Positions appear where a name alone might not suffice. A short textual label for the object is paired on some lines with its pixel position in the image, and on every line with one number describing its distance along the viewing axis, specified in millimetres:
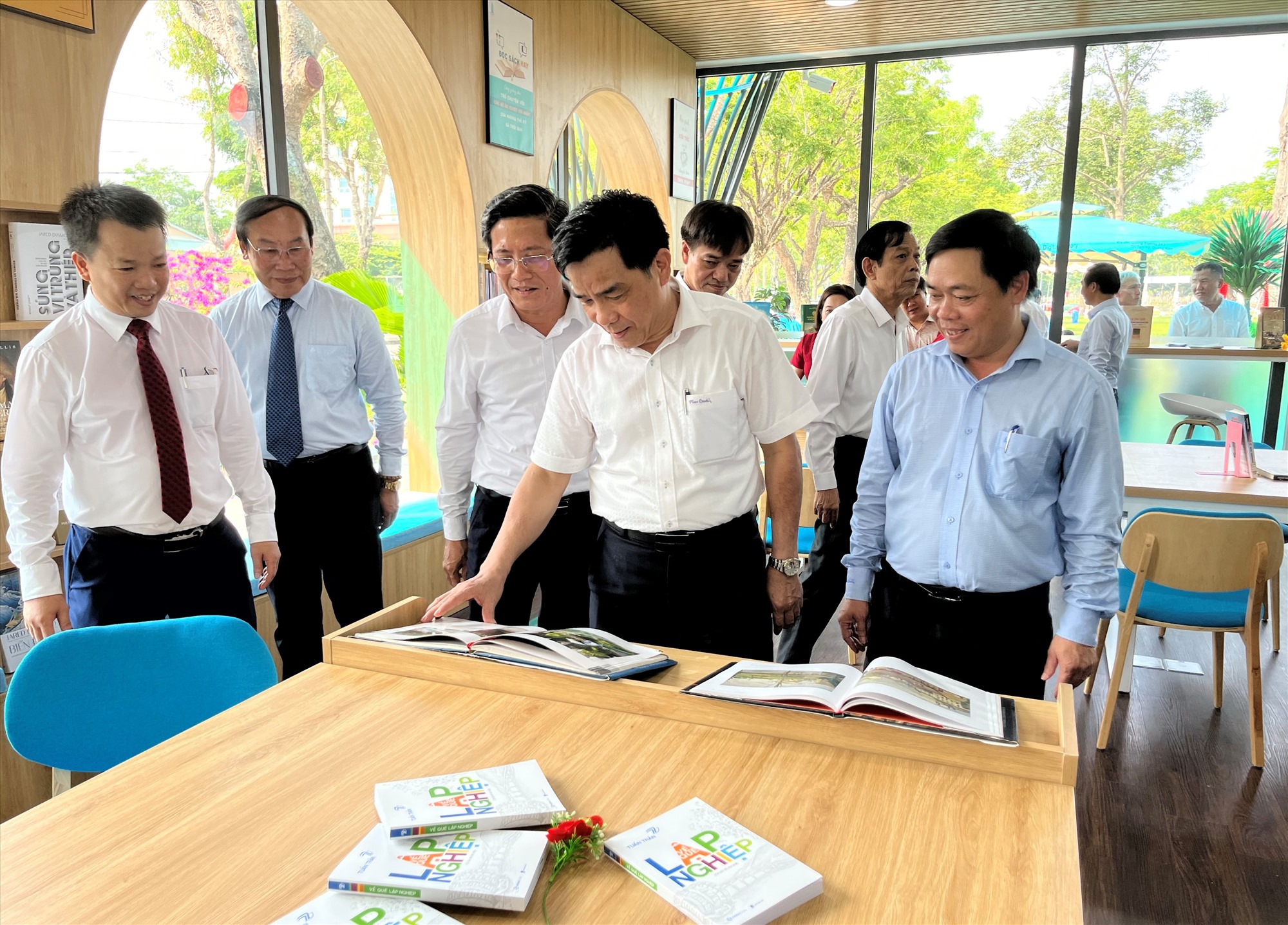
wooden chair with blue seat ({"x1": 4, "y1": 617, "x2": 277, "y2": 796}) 1666
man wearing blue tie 3002
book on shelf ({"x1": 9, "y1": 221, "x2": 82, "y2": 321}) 2504
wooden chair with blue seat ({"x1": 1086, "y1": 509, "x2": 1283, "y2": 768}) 2945
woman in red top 5633
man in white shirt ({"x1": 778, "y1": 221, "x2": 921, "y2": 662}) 3273
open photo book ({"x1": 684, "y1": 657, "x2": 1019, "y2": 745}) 1379
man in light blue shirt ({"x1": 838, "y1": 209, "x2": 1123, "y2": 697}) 1871
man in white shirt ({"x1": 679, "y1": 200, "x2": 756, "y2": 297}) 3084
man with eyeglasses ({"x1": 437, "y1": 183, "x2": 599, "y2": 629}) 2695
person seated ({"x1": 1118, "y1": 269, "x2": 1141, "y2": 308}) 7168
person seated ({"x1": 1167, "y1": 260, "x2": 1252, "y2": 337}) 6902
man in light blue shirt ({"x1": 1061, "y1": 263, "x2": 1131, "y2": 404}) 6555
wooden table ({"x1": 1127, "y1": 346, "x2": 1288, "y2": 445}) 6668
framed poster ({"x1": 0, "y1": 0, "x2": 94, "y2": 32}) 2494
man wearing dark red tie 2146
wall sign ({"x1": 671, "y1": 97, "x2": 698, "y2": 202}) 7539
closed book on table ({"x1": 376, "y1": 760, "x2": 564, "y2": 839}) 1171
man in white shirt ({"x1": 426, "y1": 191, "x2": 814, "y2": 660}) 2088
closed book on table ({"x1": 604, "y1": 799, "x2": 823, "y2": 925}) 1032
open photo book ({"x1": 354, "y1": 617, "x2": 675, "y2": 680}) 1631
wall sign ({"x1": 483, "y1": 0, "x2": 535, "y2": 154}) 4836
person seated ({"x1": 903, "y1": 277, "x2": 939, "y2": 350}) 3814
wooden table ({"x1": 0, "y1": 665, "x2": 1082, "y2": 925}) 1081
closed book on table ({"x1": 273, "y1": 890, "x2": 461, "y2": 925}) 1024
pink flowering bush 5504
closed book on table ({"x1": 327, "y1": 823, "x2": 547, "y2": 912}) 1043
